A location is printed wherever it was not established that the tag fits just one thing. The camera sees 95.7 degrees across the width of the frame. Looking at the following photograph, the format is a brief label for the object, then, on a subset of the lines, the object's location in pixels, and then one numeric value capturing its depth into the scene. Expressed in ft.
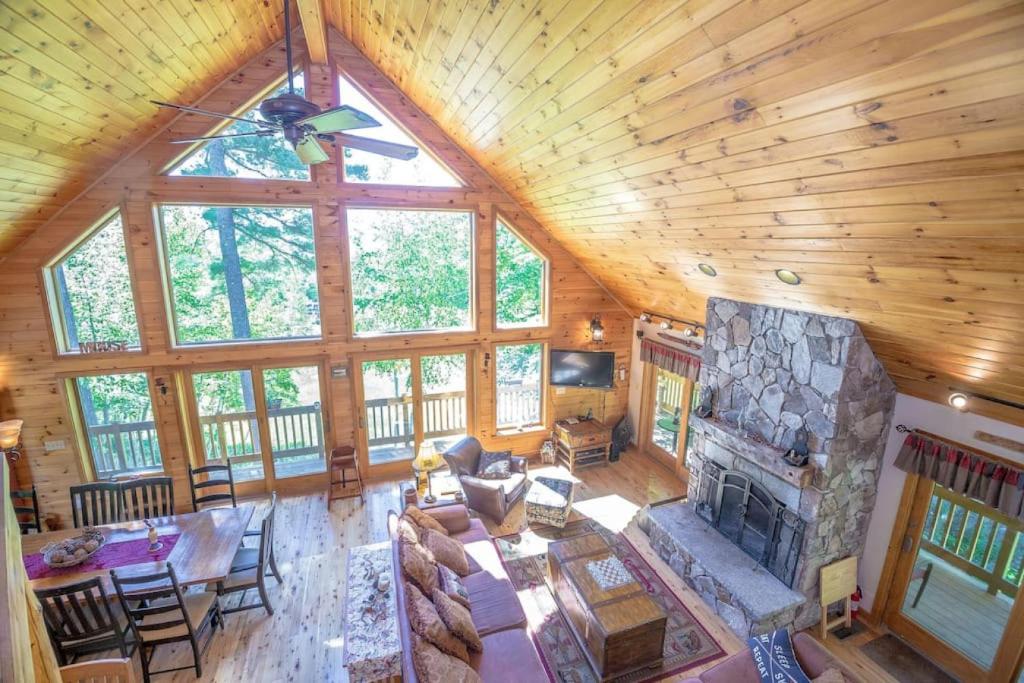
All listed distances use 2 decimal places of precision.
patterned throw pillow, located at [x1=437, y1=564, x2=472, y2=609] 11.41
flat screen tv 22.09
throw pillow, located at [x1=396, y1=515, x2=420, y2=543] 11.98
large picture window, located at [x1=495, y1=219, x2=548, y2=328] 21.36
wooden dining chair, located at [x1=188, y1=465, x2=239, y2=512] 15.71
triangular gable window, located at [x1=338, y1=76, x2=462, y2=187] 18.26
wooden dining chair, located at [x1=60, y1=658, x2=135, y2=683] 7.32
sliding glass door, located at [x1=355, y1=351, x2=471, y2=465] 20.83
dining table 11.62
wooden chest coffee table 11.25
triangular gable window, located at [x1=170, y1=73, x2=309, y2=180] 17.07
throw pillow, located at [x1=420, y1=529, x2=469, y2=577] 12.73
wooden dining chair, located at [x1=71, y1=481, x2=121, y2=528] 14.42
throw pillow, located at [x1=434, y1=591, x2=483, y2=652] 10.11
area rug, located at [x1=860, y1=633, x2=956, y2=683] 12.11
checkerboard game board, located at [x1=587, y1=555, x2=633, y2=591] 12.55
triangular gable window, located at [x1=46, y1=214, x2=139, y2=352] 16.72
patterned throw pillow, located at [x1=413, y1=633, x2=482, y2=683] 8.73
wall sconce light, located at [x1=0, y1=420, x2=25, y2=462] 15.08
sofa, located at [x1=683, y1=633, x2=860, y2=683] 9.59
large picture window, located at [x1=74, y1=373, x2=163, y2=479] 17.89
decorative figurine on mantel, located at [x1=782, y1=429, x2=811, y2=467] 13.14
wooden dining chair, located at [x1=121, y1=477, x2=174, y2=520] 14.82
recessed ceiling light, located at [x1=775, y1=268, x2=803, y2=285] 11.40
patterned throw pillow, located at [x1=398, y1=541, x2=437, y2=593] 10.87
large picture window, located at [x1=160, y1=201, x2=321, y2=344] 17.74
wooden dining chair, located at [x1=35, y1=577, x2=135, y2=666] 10.07
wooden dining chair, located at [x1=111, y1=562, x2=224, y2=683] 10.59
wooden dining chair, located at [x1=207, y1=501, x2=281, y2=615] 12.87
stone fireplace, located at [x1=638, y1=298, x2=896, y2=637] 12.72
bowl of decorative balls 11.63
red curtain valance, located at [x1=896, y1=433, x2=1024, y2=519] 10.58
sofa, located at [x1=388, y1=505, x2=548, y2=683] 9.91
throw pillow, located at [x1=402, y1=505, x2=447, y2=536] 13.48
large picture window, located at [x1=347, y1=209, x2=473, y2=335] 19.67
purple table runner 11.64
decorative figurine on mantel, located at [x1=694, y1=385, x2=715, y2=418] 16.94
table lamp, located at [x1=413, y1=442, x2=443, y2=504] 17.62
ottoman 17.47
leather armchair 17.01
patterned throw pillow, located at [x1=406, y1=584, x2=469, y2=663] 9.50
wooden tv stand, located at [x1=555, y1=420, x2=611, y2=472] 22.12
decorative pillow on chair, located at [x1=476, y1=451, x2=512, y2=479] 18.53
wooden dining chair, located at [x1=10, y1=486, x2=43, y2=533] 15.05
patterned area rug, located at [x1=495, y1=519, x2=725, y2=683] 12.07
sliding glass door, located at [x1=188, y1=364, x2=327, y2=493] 19.16
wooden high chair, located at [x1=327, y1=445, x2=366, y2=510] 19.71
